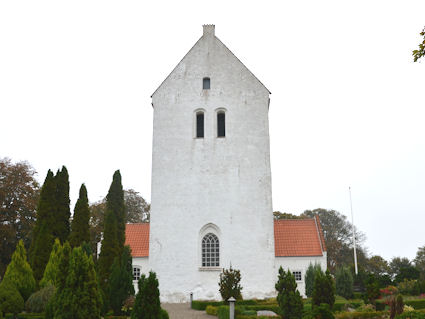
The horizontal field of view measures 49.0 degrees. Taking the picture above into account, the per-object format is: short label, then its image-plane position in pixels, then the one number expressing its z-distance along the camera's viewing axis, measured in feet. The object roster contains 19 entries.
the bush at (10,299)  49.37
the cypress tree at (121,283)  52.70
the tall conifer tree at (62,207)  67.67
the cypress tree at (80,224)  65.10
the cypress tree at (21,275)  55.52
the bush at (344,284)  79.61
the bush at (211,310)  55.16
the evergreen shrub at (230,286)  59.36
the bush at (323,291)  48.93
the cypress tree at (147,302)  36.81
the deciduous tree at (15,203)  102.32
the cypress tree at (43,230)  64.39
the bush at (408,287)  81.76
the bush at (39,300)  52.54
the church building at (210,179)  70.85
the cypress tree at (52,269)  55.99
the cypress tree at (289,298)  44.21
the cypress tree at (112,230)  65.92
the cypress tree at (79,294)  37.40
